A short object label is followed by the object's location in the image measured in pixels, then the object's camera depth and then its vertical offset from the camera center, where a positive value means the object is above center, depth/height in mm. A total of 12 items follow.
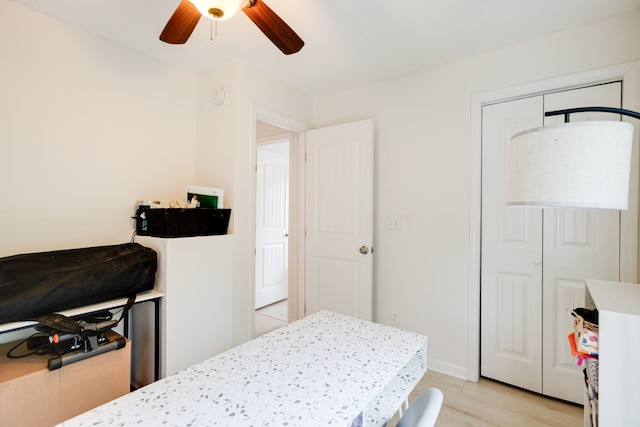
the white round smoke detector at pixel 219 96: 2371 +913
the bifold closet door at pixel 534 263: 1885 -303
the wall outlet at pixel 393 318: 2566 -860
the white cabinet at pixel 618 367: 975 -480
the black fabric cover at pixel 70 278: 1376 -329
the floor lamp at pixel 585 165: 909 +157
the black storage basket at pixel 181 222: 1973 -58
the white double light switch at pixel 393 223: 2555 -65
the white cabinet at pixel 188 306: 1926 -622
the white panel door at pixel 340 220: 2570 -44
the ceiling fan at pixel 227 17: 1236 +868
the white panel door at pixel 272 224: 3867 -129
